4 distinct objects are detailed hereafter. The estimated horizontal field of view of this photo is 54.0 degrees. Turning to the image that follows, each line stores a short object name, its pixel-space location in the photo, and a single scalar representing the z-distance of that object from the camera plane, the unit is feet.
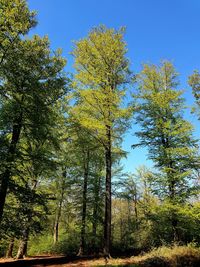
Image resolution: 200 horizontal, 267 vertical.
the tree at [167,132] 38.08
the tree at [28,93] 27.20
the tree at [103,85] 35.36
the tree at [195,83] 40.91
